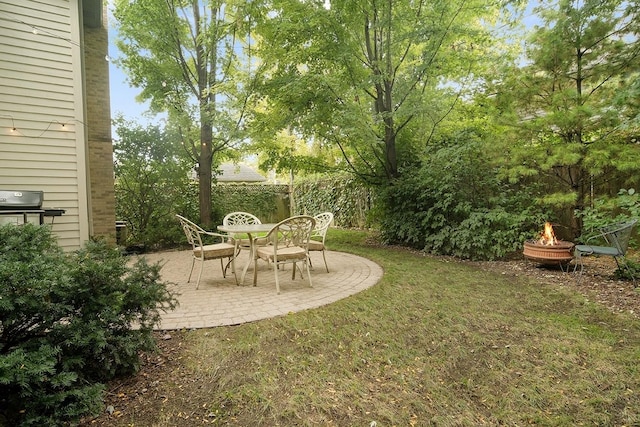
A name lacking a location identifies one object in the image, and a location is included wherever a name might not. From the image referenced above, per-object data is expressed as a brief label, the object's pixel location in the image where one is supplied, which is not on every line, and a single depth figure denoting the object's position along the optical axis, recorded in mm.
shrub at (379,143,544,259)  5570
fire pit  4723
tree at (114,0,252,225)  7246
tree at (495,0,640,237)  4570
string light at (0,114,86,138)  4848
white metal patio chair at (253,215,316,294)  4020
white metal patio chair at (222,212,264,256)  6086
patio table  4331
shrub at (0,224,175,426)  1604
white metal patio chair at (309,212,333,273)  4945
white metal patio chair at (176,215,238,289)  4215
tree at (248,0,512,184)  6434
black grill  4449
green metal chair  4023
